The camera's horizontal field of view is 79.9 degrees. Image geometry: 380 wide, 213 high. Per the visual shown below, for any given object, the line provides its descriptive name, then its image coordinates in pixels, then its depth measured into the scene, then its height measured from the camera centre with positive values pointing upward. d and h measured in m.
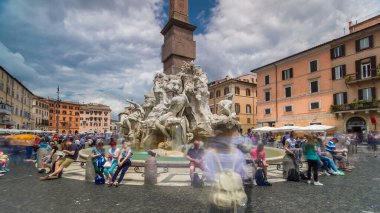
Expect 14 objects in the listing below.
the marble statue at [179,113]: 11.77 +0.58
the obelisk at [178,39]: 14.64 +5.53
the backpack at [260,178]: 6.18 -1.53
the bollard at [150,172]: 6.20 -1.34
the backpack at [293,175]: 6.67 -1.55
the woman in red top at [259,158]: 6.30 -1.00
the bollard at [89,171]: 6.69 -1.42
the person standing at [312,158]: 6.32 -1.01
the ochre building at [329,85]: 25.03 +4.86
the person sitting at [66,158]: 7.09 -1.15
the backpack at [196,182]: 5.82 -1.53
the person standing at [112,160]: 6.51 -1.11
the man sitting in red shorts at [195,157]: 5.84 -0.89
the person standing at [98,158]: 6.68 -1.06
